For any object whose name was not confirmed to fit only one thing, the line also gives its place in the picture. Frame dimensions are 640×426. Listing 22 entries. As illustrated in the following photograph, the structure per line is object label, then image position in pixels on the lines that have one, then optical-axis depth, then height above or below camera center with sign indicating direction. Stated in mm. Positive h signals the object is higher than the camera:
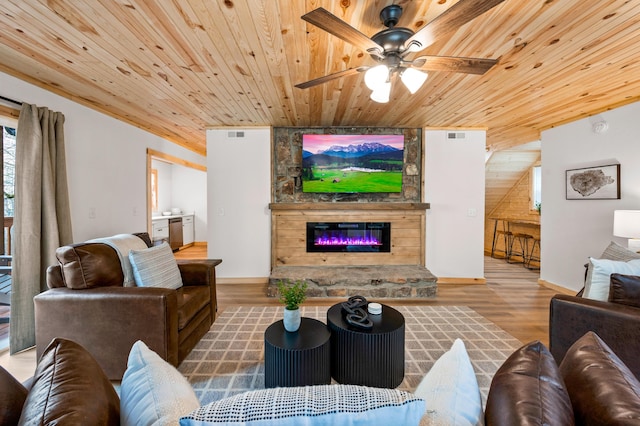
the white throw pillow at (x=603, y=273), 1674 -430
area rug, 1837 -1221
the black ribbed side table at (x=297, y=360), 1537 -930
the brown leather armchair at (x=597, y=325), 1484 -714
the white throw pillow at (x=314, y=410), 504 -409
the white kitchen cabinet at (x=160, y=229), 5496 -526
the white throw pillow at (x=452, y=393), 620 -494
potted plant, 1748 -693
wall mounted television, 3945 +668
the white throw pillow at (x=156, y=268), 2072 -522
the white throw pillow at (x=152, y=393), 614 -487
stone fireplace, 3994 -223
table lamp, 2562 -184
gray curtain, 2191 -99
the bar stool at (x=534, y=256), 5005 -981
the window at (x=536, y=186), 5637 +468
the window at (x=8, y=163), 2752 +447
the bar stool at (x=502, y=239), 5746 -727
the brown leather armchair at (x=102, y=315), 1787 -758
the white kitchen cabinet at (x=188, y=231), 6777 -669
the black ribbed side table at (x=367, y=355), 1672 -972
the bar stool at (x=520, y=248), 5262 -871
